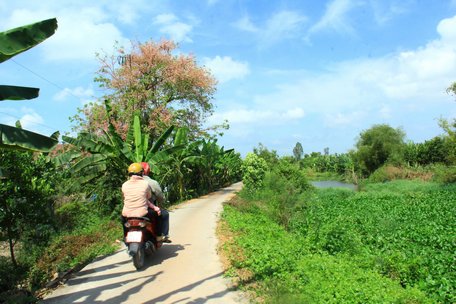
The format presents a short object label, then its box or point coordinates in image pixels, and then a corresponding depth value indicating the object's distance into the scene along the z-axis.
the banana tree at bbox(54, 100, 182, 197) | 12.55
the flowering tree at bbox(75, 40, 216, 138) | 19.39
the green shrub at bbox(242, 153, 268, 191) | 23.08
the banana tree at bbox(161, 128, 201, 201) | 16.80
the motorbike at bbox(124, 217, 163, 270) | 6.21
